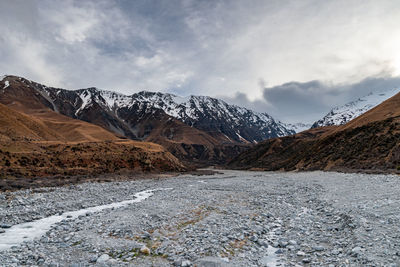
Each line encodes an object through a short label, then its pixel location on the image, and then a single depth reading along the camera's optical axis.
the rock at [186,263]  8.63
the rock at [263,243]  10.75
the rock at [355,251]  8.21
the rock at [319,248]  9.49
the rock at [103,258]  9.23
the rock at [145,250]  9.93
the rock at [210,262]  8.54
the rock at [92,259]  9.35
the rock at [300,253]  9.26
